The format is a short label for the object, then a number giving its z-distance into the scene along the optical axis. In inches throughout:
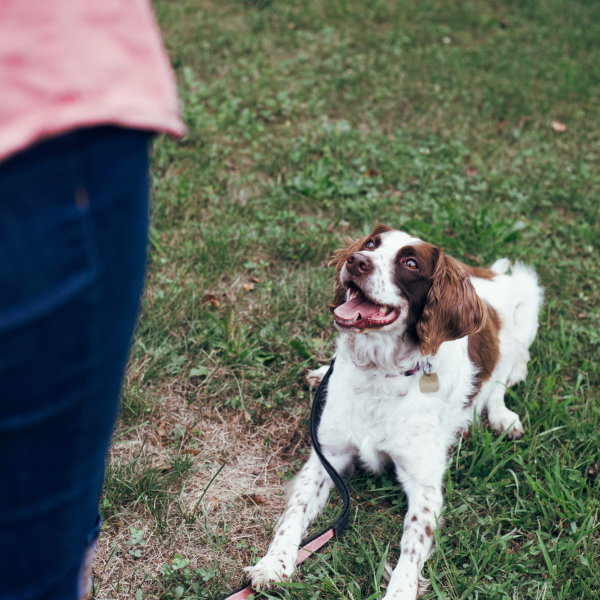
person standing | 30.0
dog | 92.4
